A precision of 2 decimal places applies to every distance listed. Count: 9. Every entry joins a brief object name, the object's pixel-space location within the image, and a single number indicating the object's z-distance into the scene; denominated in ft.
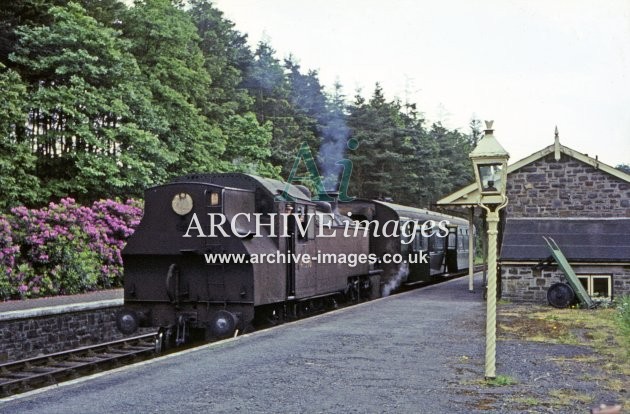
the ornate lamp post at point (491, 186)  25.63
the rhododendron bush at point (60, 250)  51.03
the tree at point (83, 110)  71.20
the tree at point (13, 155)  63.98
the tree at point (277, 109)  133.08
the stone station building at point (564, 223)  55.52
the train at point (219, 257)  35.32
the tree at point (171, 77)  90.89
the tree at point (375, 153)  145.28
